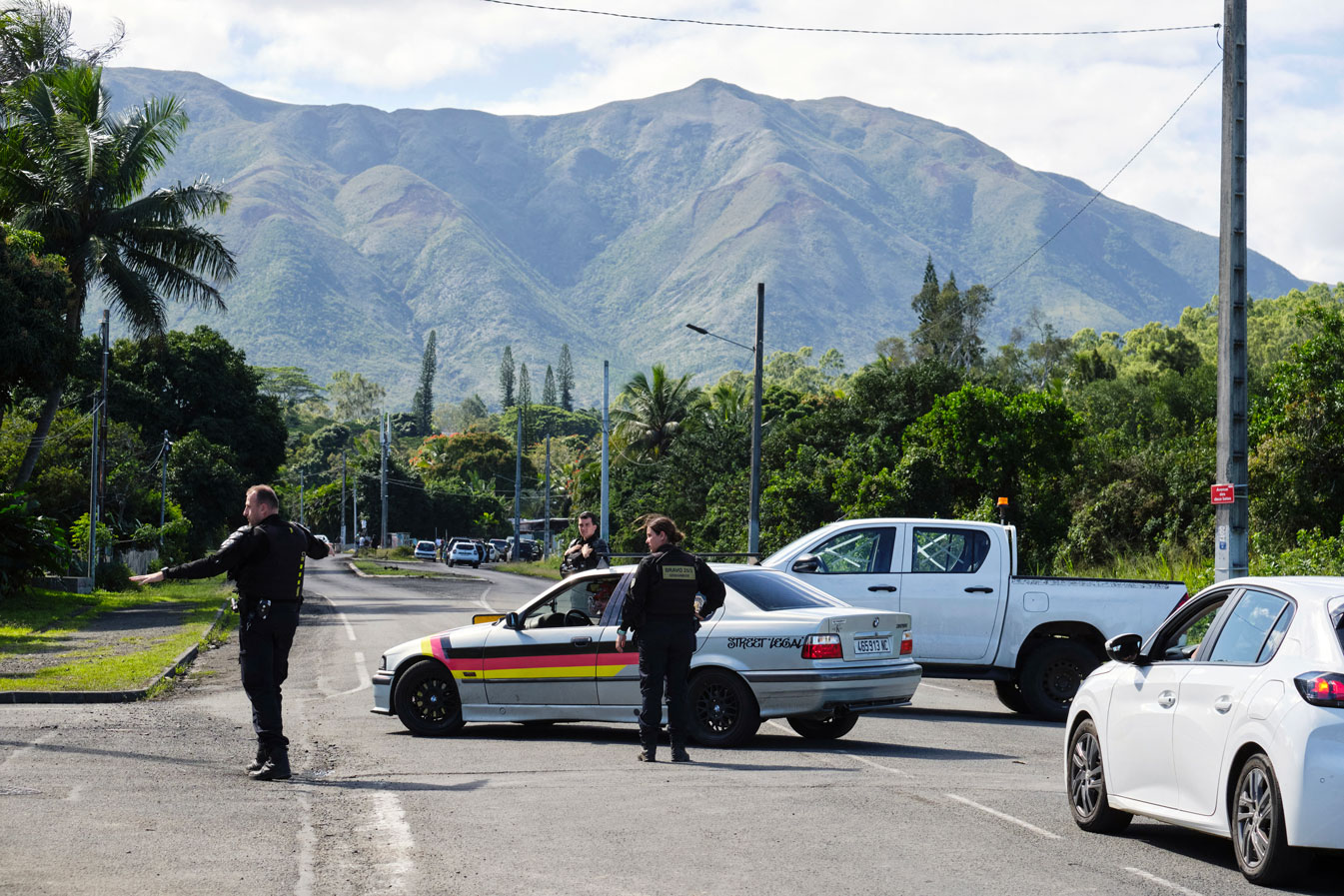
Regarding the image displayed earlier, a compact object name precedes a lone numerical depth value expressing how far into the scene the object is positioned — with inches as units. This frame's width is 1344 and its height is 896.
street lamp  1460.4
